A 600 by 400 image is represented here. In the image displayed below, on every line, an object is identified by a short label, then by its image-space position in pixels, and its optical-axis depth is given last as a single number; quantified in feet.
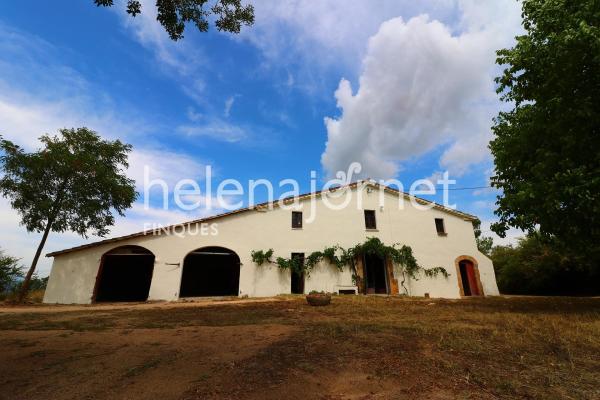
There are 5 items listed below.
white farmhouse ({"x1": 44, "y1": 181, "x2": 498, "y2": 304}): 51.21
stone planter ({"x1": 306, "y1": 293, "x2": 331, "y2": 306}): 37.68
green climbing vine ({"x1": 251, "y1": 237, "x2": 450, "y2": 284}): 55.57
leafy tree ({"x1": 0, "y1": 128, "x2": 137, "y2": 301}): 50.80
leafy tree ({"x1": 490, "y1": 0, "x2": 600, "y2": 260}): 24.00
